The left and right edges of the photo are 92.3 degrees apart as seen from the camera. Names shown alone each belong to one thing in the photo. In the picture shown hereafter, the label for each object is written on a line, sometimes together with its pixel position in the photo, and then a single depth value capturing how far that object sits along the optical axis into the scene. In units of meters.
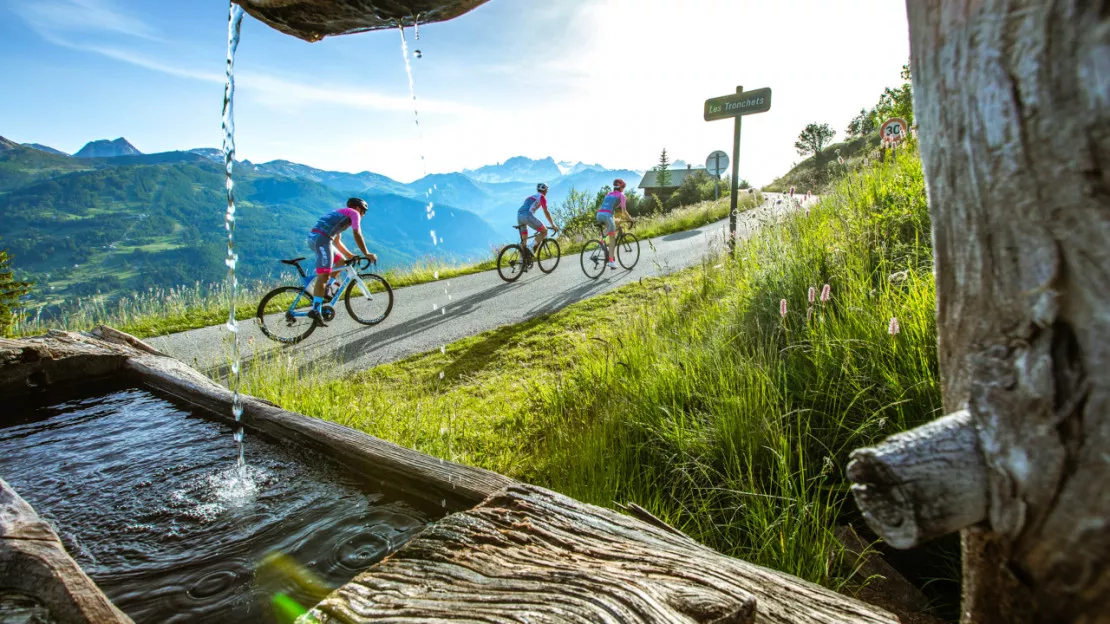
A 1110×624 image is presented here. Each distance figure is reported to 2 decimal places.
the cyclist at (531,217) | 11.28
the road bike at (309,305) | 7.59
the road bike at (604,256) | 11.23
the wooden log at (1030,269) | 0.61
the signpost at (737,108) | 8.08
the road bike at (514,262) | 11.20
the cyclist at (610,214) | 11.22
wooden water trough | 1.21
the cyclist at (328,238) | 7.51
